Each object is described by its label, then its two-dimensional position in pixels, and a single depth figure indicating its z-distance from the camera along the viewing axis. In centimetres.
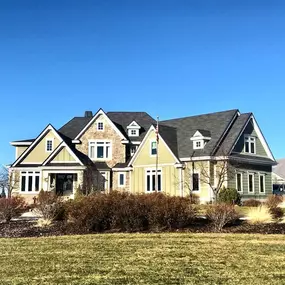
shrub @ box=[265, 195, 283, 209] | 2262
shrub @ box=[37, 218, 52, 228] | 1777
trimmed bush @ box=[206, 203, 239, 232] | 1605
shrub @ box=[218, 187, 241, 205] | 3212
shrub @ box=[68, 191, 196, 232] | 1577
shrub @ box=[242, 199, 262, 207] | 3314
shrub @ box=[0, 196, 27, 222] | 2028
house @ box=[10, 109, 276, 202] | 3516
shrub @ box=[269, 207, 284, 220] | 1855
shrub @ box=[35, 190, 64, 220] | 1861
